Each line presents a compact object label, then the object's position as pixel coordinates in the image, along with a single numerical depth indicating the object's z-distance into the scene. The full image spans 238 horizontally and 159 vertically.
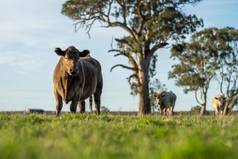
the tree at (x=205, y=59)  51.88
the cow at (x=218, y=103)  45.91
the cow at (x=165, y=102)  43.50
